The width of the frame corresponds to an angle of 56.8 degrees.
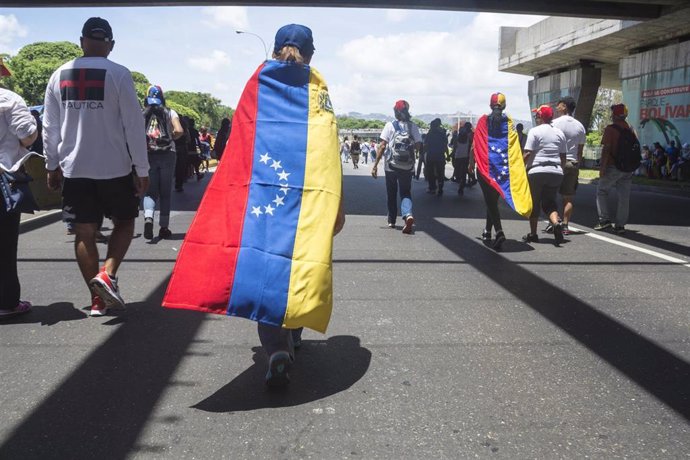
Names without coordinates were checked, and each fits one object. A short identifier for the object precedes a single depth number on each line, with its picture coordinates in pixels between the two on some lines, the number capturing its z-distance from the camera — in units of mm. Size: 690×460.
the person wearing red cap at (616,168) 8734
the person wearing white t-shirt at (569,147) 8406
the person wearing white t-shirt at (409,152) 8742
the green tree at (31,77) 61625
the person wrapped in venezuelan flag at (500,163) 7414
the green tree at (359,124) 186788
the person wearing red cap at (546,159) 7953
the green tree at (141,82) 75375
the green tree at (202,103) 96438
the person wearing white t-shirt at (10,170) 4378
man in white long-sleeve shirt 4320
